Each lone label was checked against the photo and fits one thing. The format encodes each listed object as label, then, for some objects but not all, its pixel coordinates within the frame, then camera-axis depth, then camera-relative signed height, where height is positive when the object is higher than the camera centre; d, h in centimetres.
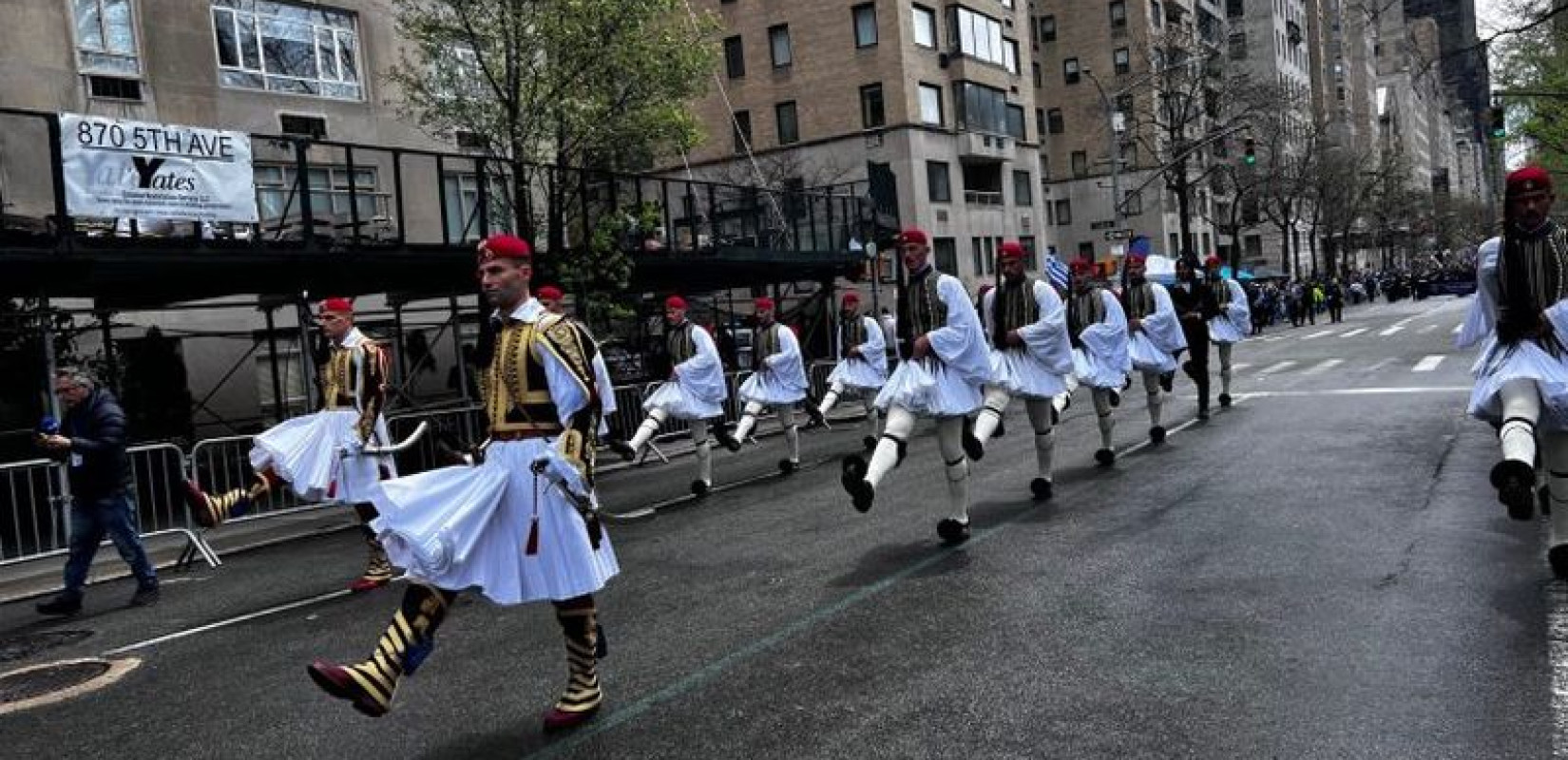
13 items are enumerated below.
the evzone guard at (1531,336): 614 -39
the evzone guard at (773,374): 1484 -55
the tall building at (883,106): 4697 +918
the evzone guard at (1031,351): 996 -36
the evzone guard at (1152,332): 1330 -40
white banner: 1281 +252
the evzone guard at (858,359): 1667 -50
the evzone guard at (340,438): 897 -49
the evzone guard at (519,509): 475 -63
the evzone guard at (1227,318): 1602 -39
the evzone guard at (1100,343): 1168 -40
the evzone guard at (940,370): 843 -39
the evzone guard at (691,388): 1319 -55
